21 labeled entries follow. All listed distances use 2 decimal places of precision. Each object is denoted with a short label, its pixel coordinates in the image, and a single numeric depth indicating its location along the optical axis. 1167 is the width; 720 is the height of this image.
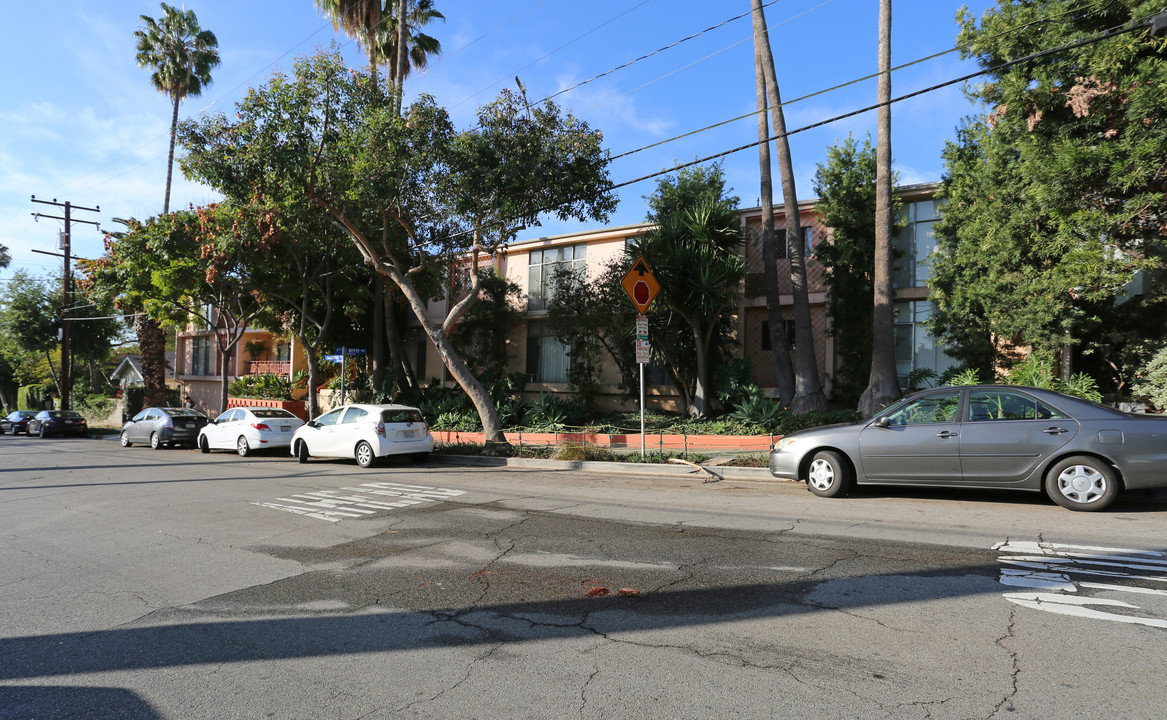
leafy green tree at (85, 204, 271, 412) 22.06
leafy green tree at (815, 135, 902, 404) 17.66
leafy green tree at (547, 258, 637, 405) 19.77
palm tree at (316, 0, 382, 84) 23.39
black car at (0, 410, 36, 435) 34.88
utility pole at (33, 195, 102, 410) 34.62
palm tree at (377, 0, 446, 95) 23.88
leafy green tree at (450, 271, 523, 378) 24.30
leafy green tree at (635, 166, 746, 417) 16.59
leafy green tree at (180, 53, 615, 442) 15.44
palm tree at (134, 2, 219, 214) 30.38
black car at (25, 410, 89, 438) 31.86
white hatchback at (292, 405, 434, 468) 15.02
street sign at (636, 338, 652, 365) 13.48
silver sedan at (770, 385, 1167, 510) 7.78
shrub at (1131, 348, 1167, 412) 12.48
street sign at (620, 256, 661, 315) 13.59
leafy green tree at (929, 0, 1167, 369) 11.48
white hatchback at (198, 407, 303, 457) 18.84
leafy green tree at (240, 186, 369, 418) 20.84
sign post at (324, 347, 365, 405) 21.00
